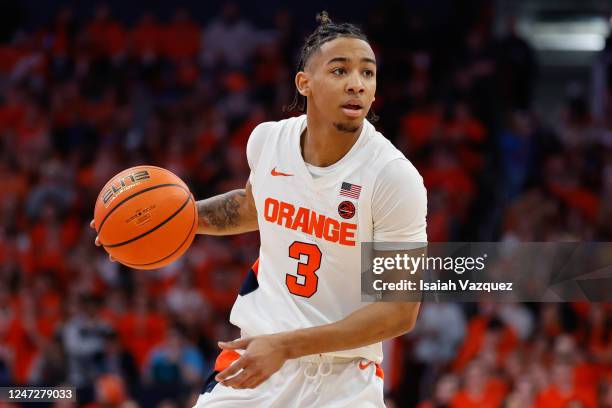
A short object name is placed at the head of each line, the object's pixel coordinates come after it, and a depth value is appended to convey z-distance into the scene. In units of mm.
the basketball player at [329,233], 8273
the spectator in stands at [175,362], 19891
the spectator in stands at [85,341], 20266
